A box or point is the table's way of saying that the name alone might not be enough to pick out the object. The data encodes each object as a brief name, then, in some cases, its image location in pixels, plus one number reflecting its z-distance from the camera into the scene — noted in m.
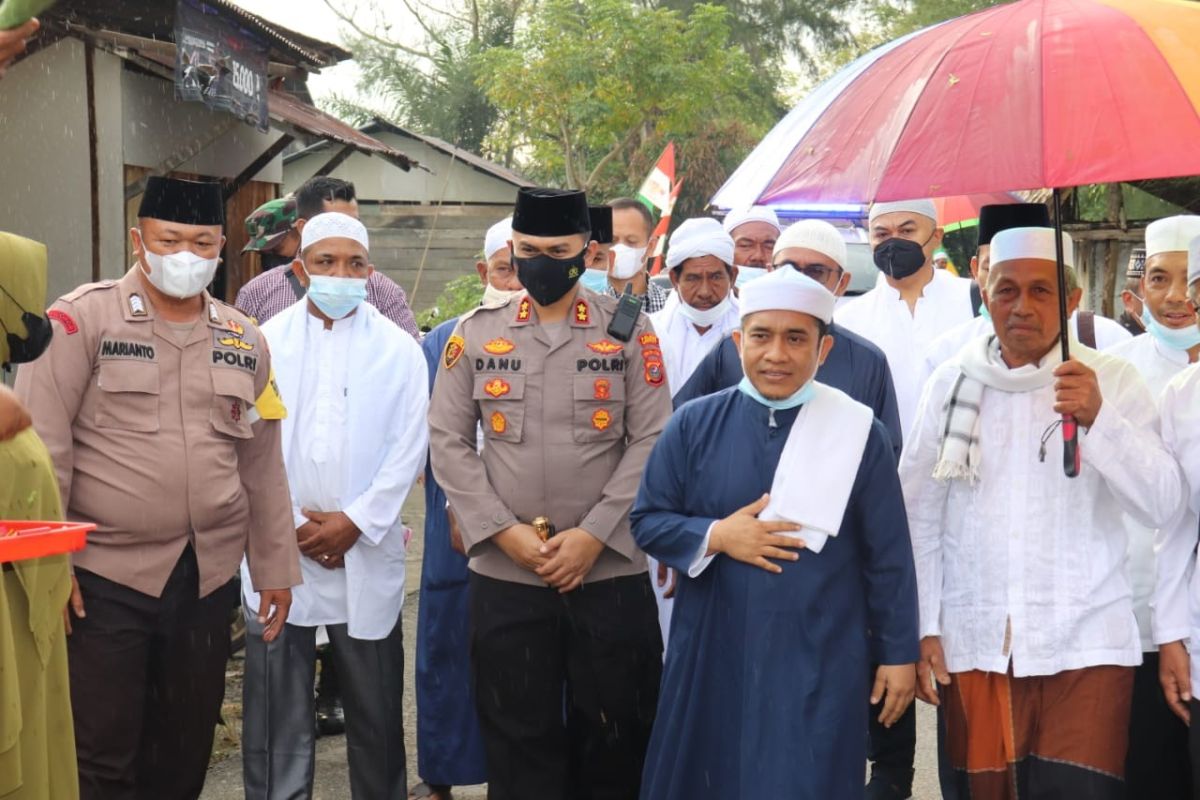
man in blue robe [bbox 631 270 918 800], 4.24
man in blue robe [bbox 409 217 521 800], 6.02
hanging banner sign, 8.59
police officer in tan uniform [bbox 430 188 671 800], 5.02
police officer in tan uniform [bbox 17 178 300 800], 4.59
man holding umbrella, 4.27
